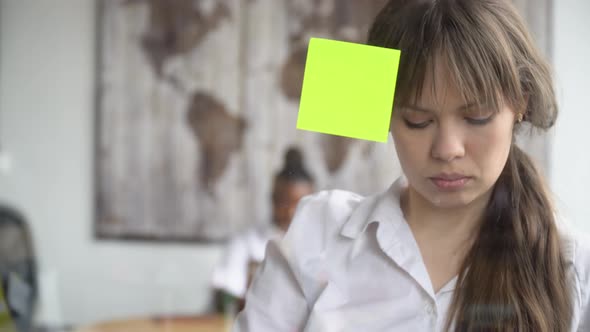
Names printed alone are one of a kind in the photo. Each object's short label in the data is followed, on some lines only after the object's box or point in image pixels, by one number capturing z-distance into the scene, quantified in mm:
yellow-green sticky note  1611
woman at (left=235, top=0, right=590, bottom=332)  1600
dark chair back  2119
